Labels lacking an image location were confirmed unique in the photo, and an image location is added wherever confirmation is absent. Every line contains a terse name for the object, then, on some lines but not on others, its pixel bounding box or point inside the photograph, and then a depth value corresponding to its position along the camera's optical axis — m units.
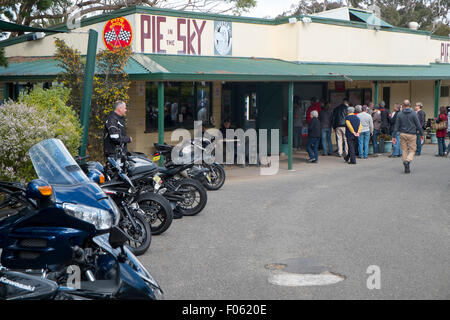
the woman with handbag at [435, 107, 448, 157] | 17.41
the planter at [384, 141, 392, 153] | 19.00
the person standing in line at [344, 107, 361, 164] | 16.28
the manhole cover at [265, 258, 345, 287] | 6.06
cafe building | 14.72
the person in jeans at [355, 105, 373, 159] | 17.02
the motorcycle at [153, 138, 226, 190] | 9.93
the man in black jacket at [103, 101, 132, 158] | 10.02
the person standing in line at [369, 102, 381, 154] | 18.16
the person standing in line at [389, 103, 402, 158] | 17.93
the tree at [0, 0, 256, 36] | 26.20
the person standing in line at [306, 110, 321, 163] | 16.16
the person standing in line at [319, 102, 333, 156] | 18.05
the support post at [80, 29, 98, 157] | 10.66
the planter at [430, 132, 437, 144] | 22.67
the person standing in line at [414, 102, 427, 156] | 18.42
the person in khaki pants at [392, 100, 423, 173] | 14.21
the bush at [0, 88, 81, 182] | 8.49
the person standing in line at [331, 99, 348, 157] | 17.81
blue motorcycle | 4.16
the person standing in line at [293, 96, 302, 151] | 18.91
